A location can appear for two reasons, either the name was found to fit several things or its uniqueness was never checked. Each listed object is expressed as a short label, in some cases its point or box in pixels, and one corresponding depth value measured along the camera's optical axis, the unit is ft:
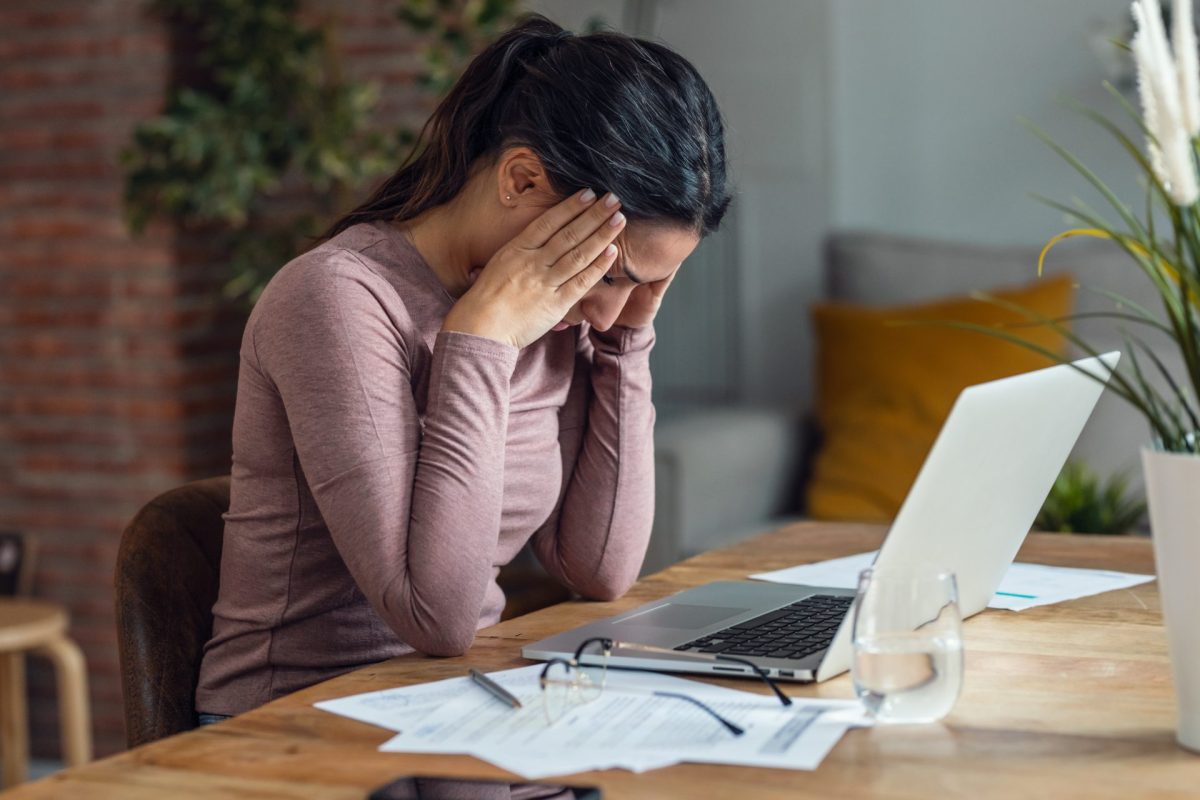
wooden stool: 14.73
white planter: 6.79
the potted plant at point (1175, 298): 6.45
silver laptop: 7.21
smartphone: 6.64
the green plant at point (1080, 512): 11.78
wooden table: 6.70
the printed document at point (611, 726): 6.86
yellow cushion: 16.22
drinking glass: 7.02
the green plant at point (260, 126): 16.72
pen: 7.23
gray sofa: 15.41
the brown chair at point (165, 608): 8.21
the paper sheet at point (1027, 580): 8.31
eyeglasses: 7.20
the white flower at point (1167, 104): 6.44
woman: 7.99
